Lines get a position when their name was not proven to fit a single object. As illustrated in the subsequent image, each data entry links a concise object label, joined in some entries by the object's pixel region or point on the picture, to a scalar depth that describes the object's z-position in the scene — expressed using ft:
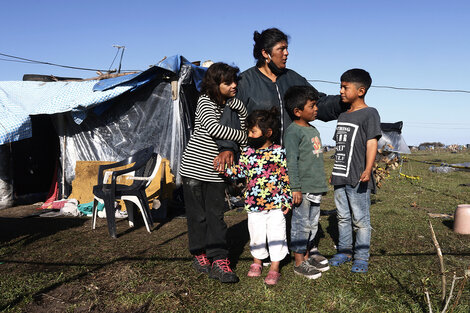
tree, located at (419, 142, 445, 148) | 214.24
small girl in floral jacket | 10.93
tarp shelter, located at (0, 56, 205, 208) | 24.56
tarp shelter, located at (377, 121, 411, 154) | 74.65
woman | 11.14
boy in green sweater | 11.14
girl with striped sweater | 10.68
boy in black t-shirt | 11.48
